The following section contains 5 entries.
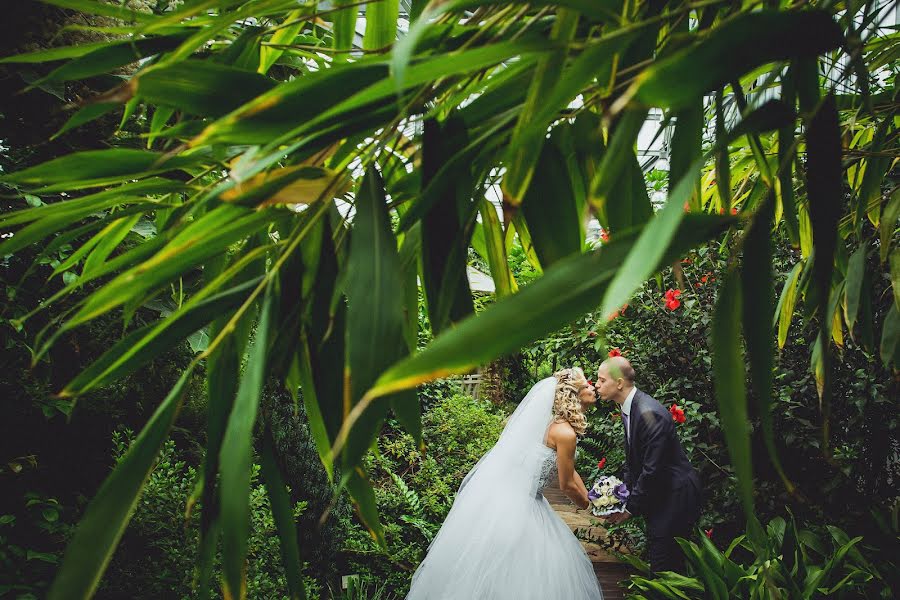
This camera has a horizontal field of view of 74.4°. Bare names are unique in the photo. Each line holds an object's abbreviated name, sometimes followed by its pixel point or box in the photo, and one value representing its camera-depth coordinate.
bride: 3.12
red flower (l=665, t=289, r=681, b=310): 3.44
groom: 3.25
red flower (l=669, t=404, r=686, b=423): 3.43
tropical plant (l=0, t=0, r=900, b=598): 0.46
